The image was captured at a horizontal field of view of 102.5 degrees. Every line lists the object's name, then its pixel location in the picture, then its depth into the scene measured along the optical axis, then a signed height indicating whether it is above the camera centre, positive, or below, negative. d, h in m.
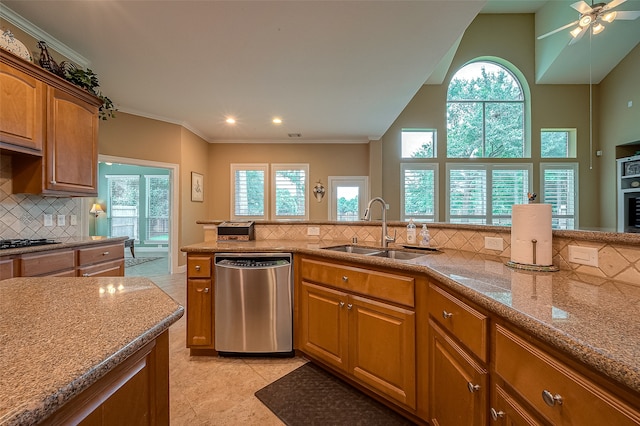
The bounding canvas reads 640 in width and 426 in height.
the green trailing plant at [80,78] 2.32 +1.26
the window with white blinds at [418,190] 5.61 +0.50
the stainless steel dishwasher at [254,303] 1.94 -0.69
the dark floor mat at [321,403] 1.45 -1.16
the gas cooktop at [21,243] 1.83 -0.23
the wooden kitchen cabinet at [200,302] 2.00 -0.70
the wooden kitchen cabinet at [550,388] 0.54 -0.43
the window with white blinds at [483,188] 5.53 +0.53
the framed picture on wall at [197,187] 5.01 +0.53
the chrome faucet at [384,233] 2.03 -0.16
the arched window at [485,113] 5.66 +2.22
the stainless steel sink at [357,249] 1.98 -0.29
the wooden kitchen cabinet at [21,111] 1.83 +0.77
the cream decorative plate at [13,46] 1.86 +1.26
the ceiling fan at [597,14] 3.14 +2.49
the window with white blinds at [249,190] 5.83 +0.52
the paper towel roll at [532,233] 1.19 -0.10
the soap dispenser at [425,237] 1.85 -0.18
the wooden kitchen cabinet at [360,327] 1.39 -0.71
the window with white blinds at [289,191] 5.85 +0.48
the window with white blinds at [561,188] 5.50 +0.53
